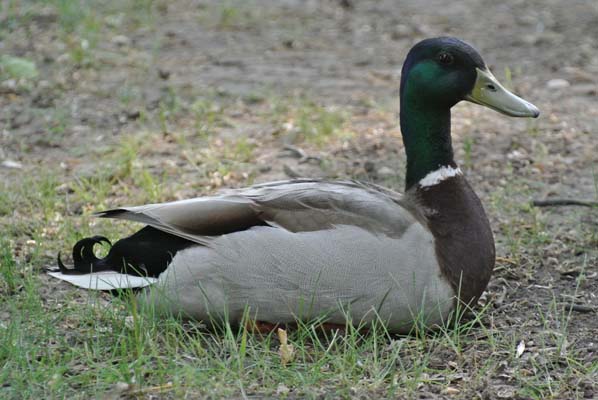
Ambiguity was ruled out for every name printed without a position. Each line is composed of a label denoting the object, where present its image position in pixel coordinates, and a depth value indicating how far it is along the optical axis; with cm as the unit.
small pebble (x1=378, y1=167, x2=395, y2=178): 1181
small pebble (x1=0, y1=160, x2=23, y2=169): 1212
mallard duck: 786
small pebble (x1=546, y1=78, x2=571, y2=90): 1482
